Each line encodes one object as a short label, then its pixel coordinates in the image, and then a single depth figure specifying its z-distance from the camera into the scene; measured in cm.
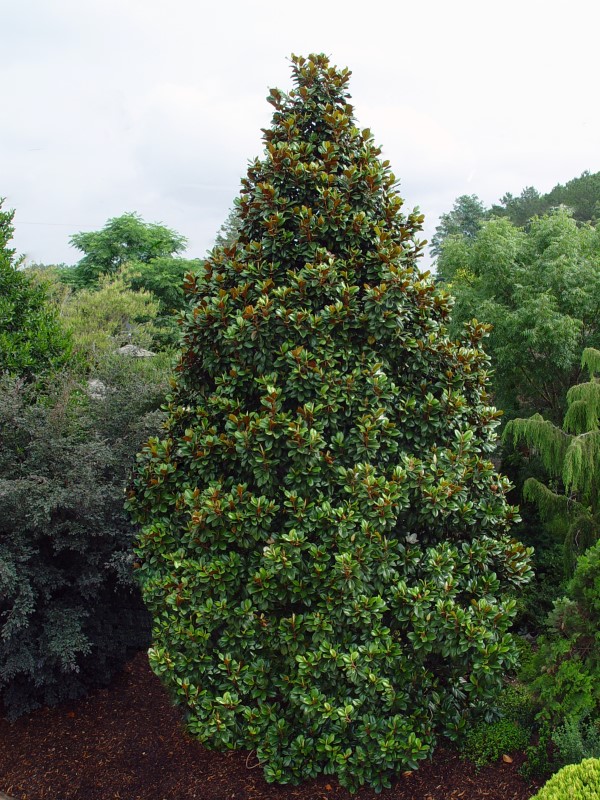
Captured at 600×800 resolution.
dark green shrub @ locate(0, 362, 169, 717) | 443
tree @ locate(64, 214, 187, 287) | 3145
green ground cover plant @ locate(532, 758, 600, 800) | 255
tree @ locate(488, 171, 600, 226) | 3378
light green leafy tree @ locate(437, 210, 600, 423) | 993
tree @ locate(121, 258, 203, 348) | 2762
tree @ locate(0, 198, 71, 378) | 564
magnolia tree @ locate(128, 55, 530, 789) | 331
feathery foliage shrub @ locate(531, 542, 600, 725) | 352
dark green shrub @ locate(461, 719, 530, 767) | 362
